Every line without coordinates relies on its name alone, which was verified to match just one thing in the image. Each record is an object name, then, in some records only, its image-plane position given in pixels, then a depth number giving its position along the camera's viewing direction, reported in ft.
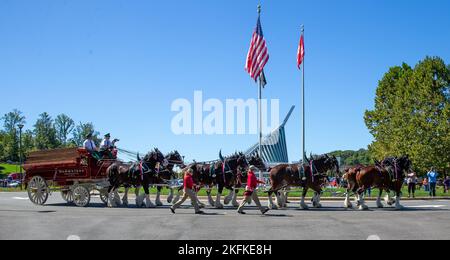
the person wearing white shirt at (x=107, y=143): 77.92
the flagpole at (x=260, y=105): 111.04
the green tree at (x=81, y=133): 348.79
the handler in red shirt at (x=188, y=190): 59.06
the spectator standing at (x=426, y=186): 135.94
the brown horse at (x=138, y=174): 74.54
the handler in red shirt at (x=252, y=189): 57.93
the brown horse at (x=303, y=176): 70.38
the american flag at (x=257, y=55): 109.19
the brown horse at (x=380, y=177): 70.03
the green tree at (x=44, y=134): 331.77
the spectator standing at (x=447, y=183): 125.78
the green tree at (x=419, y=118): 154.10
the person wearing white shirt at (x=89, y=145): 74.43
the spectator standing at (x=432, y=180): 101.00
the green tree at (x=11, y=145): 336.08
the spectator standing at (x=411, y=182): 97.44
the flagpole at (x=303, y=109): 121.70
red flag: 120.98
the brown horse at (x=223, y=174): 74.02
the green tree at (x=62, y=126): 360.69
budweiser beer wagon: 73.72
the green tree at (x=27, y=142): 328.29
